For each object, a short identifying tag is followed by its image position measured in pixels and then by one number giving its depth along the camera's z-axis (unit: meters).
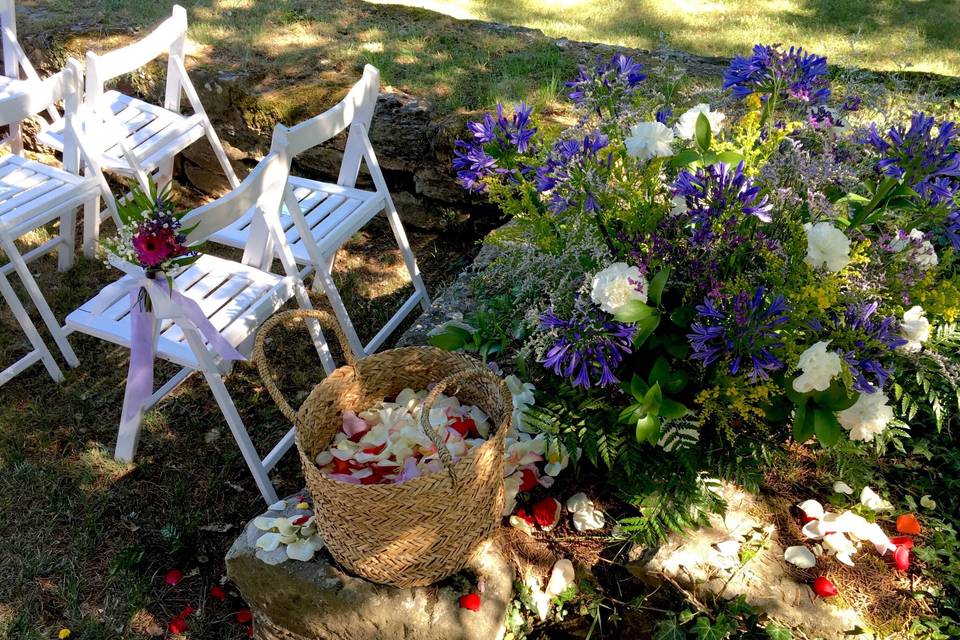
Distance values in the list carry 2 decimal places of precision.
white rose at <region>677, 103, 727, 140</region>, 2.15
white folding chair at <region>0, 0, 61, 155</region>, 3.92
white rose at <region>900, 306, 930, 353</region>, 1.90
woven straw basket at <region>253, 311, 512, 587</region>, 1.95
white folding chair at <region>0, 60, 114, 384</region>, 3.05
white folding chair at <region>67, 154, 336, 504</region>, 2.47
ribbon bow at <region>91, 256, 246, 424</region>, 2.37
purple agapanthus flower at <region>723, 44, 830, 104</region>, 2.12
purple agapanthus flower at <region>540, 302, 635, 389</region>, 1.96
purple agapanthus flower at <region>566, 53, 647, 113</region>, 2.24
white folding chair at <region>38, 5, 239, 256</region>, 3.30
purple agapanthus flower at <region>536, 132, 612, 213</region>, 2.00
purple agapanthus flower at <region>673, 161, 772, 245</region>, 1.83
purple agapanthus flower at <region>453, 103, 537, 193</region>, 2.30
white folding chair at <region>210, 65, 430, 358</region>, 2.85
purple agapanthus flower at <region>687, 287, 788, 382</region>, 1.79
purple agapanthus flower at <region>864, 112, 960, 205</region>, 1.73
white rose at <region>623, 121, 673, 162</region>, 2.04
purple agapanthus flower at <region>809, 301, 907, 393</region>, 1.84
